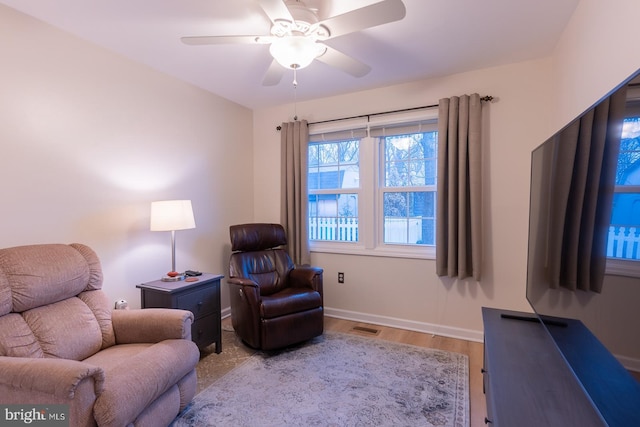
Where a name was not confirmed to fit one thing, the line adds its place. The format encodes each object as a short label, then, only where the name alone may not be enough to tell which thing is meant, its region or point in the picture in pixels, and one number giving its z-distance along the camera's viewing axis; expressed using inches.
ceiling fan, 59.1
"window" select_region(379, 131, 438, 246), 123.0
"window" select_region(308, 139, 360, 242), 137.6
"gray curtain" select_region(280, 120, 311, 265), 138.9
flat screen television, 30.0
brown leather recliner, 100.8
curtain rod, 108.6
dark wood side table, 92.0
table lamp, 97.0
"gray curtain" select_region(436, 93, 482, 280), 107.1
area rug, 71.7
